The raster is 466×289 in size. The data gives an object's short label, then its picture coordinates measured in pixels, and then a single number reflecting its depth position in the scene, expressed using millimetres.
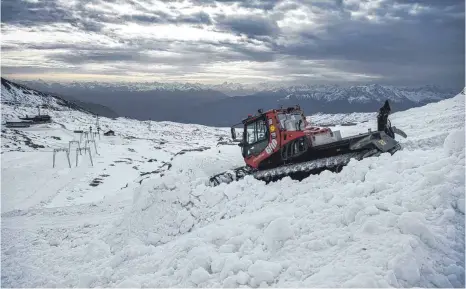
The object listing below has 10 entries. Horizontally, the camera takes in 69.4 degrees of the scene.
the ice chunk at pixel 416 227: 5829
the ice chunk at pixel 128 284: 7742
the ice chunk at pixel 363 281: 5145
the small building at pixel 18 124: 87500
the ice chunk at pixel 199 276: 6984
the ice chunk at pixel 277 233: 7398
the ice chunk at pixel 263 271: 6344
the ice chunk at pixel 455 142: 8639
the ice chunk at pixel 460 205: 6473
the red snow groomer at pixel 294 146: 12047
